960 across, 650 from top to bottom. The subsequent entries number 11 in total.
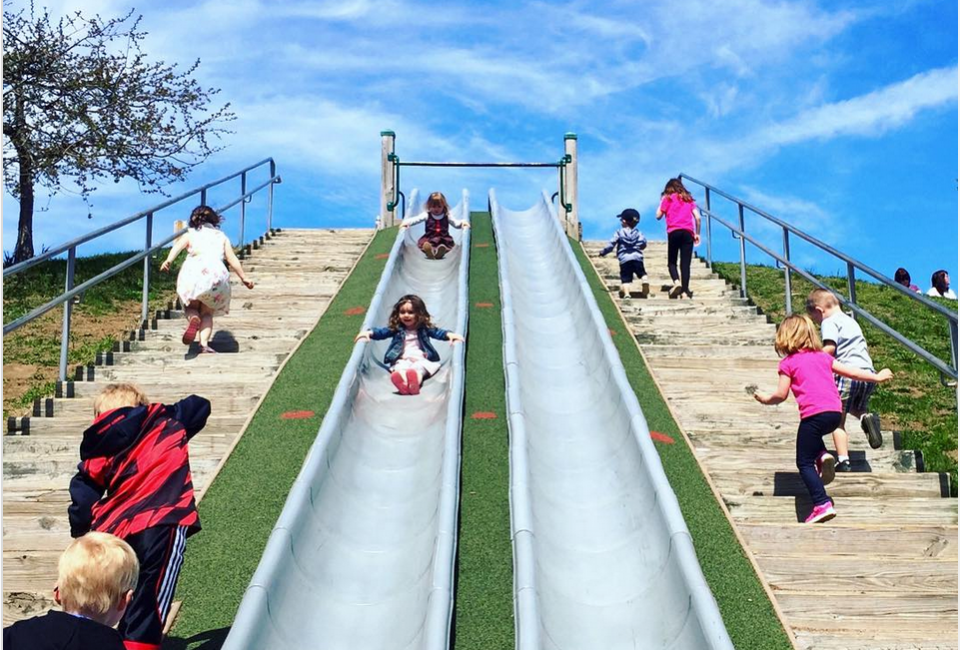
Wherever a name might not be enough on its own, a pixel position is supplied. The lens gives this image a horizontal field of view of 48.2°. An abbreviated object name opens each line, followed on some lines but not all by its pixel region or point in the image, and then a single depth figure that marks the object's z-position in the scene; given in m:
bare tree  19.38
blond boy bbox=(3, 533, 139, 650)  3.51
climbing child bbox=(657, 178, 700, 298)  12.85
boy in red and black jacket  4.78
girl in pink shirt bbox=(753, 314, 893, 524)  7.00
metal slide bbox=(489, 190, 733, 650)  5.38
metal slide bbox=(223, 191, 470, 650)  5.37
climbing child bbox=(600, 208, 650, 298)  13.01
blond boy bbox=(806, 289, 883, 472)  7.95
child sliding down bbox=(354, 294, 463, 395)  9.48
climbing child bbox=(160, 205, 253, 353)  10.13
